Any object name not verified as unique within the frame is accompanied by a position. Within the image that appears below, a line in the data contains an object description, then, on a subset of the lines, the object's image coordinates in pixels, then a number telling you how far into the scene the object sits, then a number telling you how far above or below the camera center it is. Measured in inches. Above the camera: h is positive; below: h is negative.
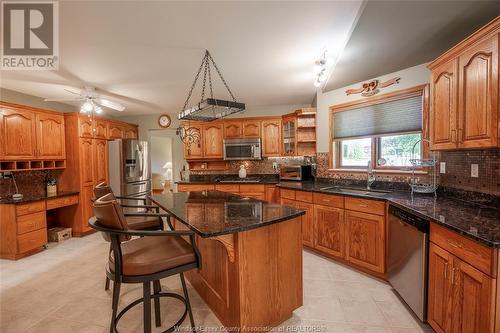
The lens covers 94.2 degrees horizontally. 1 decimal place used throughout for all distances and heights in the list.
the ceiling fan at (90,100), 129.3 +35.0
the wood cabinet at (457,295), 48.2 -32.2
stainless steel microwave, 187.2 +9.3
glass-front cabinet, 172.2 +18.4
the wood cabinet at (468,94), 61.4 +19.7
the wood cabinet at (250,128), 189.8 +26.4
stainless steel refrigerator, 177.9 -4.4
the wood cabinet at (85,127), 159.8 +24.7
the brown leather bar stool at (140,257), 52.3 -24.0
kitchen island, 61.7 -29.4
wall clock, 217.3 +37.6
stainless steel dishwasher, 69.4 -32.7
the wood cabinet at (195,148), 197.2 +10.8
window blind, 109.2 +21.3
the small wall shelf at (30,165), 132.6 -1.8
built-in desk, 124.3 -35.4
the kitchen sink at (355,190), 111.0 -15.6
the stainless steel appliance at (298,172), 163.6 -8.8
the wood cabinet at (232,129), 192.7 +26.2
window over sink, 109.3 +15.3
